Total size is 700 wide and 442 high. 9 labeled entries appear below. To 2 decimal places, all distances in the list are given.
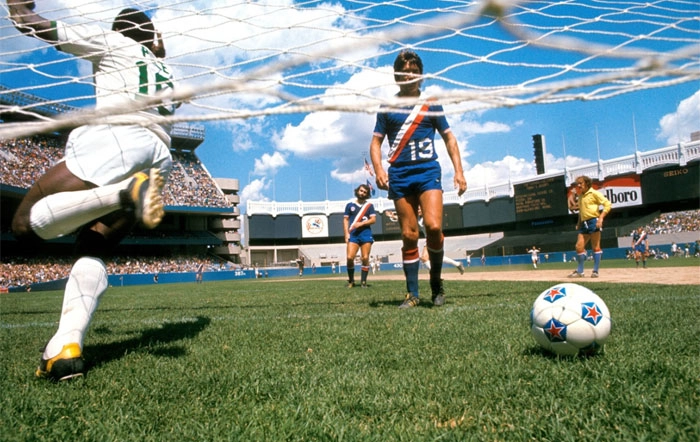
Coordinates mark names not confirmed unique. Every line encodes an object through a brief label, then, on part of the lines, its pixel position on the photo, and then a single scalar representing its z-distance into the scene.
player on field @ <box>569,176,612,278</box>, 9.29
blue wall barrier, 29.94
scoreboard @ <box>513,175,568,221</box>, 37.19
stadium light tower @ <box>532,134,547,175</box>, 56.16
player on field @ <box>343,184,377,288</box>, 9.59
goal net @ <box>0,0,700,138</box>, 1.90
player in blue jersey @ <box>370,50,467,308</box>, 4.60
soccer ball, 2.35
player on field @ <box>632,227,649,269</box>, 17.47
